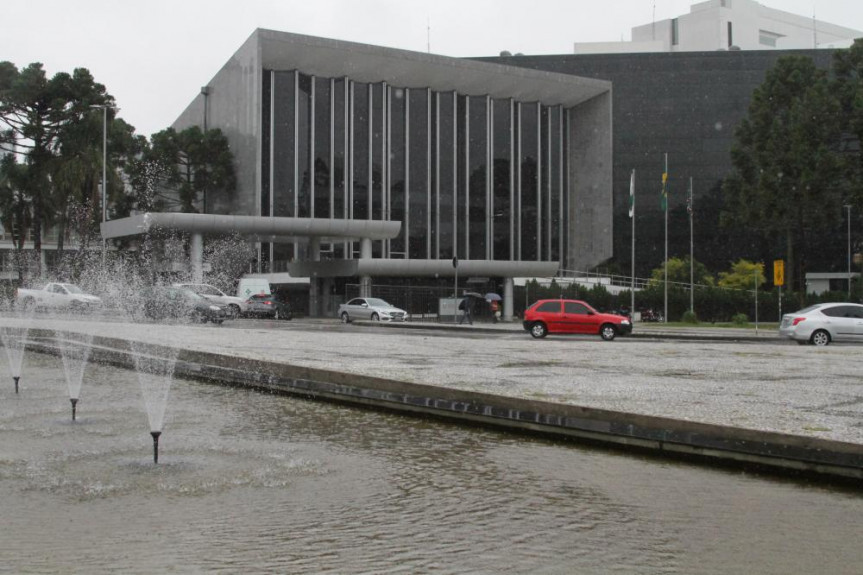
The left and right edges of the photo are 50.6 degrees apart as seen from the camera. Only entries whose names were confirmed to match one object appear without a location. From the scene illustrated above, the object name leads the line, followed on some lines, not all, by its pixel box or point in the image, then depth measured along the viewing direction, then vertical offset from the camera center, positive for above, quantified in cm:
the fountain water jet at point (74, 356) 1452 -125
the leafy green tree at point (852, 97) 4912 +1086
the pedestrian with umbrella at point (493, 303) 5197 -39
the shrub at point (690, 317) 5142 -121
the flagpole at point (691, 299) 5388 -21
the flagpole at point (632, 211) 5251 +481
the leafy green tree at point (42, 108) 5441 +1150
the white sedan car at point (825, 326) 3069 -104
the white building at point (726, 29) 11512 +3476
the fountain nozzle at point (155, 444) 819 -132
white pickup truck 4262 +0
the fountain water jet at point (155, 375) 1146 -136
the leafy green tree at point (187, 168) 6750 +984
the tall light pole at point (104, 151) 4929 +809
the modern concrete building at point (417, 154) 6575 +1150
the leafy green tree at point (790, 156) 5016 +785
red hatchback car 3388 -86
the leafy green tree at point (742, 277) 7069 +144
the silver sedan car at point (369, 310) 4731 -70
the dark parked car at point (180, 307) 3566 -38
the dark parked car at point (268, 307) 4384 -47
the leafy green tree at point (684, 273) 6731 +167
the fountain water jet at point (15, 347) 1653 -120
